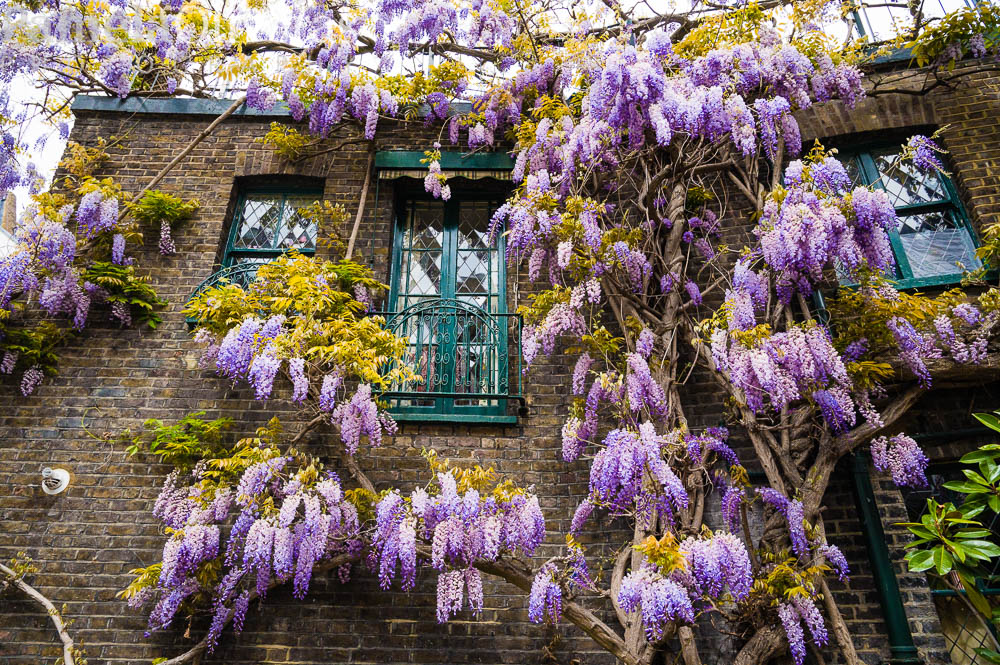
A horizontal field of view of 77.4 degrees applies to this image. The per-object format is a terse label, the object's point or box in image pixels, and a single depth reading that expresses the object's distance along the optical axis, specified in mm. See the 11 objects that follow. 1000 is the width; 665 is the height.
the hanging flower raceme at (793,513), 3691
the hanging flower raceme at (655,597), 3123
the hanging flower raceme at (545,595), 3543
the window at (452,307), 4773
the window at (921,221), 4816
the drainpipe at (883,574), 3723
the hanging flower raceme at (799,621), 3408
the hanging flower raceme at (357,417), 4180
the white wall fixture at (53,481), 4473
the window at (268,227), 5504
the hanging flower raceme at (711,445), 4031
